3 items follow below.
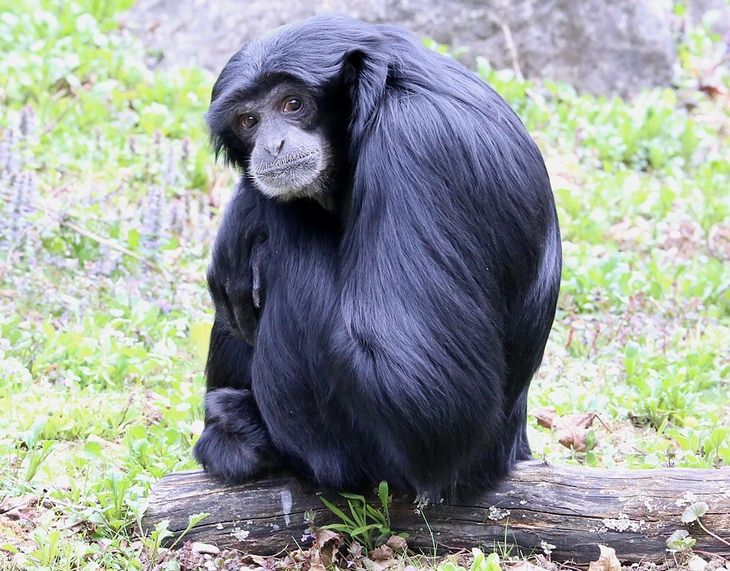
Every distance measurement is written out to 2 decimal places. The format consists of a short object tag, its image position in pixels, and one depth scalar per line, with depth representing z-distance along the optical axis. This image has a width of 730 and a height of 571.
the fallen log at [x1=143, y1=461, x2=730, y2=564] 8.86
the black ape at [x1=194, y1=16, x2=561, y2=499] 8.20
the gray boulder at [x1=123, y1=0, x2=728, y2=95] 22.28
